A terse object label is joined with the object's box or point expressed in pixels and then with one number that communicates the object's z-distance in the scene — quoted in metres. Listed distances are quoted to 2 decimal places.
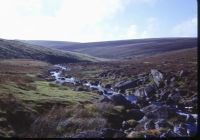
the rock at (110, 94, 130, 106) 18.14
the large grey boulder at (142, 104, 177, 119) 15.63
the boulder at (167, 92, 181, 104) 20.81
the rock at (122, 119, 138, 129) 14.19
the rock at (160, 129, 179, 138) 12.08
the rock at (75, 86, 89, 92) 25.66
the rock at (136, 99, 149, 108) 19.65
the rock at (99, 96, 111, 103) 18.01
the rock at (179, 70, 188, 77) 26.75
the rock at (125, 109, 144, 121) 15.94
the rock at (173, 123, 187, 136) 12.88
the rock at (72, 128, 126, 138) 11.06
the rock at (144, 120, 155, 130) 13.55
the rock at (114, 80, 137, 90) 27.36
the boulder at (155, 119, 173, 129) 13.56
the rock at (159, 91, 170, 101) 21.64
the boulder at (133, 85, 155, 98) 23.45
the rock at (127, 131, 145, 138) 11.78
